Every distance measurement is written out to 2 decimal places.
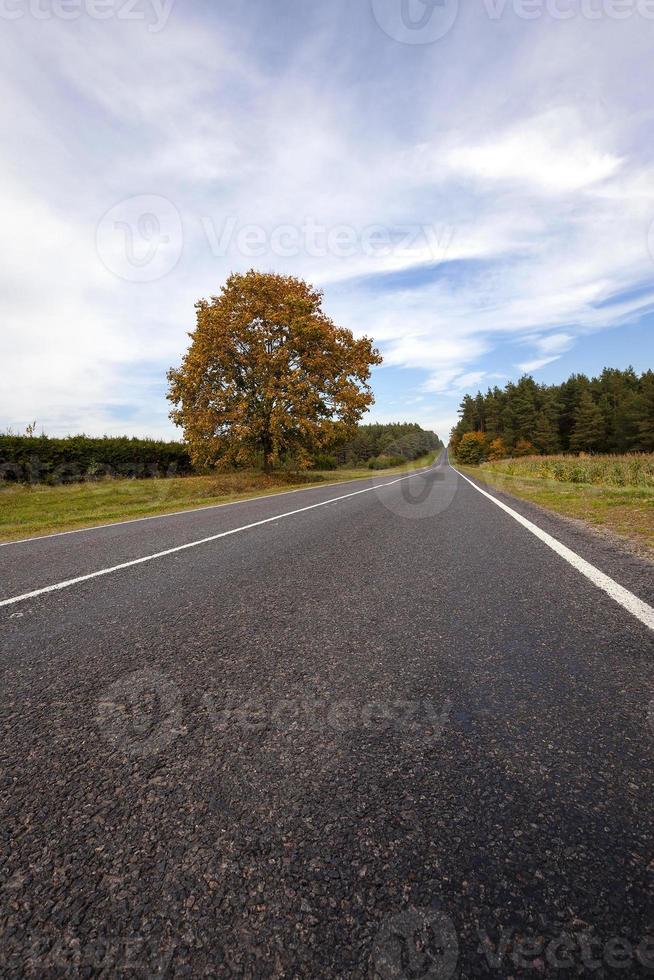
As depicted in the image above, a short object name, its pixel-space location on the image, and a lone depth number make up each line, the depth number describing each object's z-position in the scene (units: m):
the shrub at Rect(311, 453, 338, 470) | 54.09
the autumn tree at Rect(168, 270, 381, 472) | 22.31
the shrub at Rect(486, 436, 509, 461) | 83.31
